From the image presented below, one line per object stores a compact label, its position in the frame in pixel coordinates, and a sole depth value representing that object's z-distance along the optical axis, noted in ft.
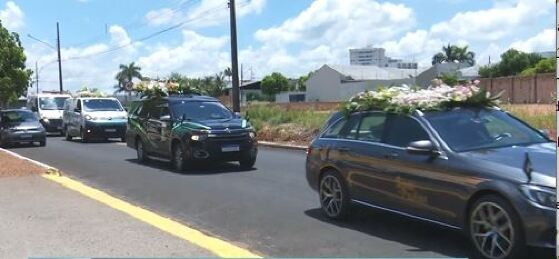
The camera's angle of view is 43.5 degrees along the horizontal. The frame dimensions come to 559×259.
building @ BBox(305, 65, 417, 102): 332.80
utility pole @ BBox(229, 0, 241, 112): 90.43
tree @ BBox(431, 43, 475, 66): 420.77
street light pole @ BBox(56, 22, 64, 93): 185.16
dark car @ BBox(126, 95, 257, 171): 47.06
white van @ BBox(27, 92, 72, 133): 112.47
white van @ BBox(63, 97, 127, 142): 88.43
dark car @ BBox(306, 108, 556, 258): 19.48
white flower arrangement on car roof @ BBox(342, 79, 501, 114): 24.99
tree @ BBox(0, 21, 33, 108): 76.79
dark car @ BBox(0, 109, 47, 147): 82.17
